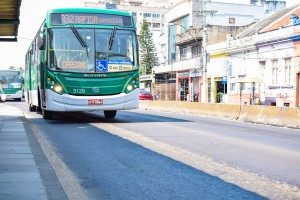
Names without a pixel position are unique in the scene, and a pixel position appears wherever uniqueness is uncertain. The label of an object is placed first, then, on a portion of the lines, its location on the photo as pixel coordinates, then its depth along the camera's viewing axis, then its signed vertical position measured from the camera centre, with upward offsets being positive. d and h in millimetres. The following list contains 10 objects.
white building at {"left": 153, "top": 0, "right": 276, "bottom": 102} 50562 +5161
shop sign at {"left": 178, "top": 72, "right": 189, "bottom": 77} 53469 +783
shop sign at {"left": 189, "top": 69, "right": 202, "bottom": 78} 49194 +816
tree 78188 +5379
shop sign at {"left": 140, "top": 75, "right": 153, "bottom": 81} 68188 +541
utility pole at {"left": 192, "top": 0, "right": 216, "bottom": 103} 55312 +8577
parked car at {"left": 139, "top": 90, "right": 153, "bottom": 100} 46669 -1524
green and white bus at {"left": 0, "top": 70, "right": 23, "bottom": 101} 50875 -338
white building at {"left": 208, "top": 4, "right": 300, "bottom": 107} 34500 +1419
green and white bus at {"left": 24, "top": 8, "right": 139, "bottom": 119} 14812 +712
